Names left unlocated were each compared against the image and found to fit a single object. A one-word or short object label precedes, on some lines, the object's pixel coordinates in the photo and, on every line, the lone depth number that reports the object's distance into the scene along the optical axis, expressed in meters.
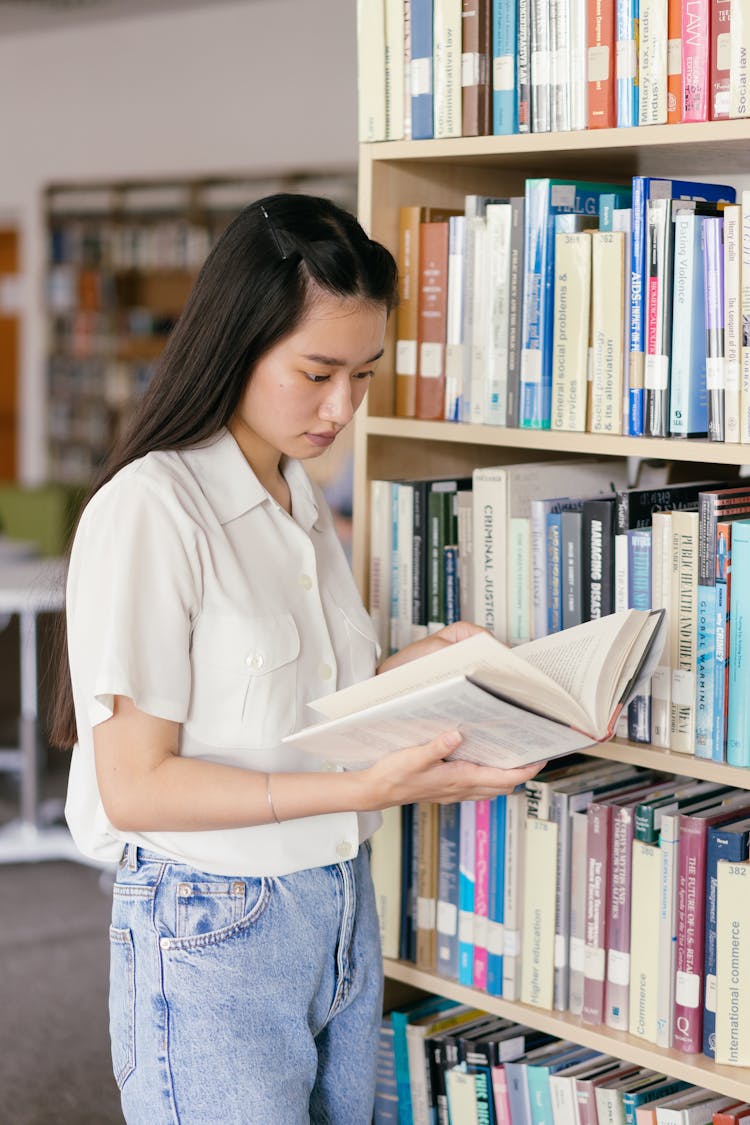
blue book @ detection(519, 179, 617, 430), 2.73
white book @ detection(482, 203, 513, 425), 2.78
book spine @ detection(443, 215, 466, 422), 2.84
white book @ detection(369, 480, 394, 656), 2.93
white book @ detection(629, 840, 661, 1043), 2.70
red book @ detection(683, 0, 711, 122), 2.56
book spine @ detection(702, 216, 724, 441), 2.58
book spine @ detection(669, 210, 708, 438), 2.60
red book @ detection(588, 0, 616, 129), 2.65
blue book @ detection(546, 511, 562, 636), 2.76
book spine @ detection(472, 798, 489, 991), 2.88
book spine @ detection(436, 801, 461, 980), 2.93
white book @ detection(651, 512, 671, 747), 2.66
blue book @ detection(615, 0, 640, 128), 2.62
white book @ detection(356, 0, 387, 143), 2.86
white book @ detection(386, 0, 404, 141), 2.84
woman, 2.38
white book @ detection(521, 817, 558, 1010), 2.80
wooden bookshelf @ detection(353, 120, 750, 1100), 2.62
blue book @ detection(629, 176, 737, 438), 2.64
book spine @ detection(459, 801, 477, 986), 2.90
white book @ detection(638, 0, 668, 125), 2.60
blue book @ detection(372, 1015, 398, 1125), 3.00
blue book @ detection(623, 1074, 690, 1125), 2.77
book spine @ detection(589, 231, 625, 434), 2.67
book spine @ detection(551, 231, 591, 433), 2.70
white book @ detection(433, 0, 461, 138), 2.78
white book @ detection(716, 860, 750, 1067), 2.62
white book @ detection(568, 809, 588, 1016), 2.78
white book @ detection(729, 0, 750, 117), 2.53
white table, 5.06
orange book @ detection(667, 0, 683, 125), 2.59
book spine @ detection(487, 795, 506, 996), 2.87
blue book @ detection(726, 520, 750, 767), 2.60
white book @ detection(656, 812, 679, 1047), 2.69
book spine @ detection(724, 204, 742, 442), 2.57
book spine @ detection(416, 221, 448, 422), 2.87
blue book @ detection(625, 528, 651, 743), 2.68
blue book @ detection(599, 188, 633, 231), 2.69
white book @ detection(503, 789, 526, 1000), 2.85
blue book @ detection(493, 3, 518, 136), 2.75
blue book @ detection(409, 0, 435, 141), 2.81
